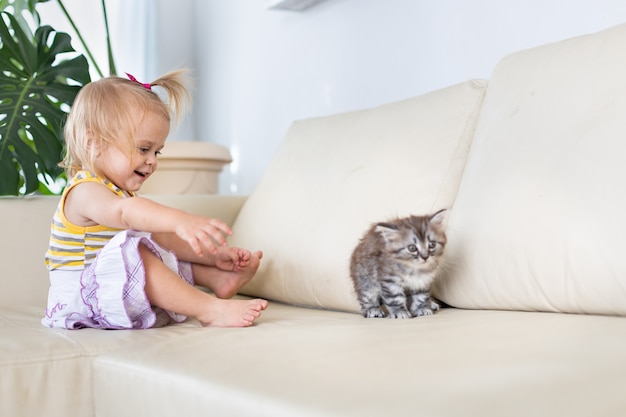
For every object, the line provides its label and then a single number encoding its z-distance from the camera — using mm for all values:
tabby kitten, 1412
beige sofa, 836
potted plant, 2119
